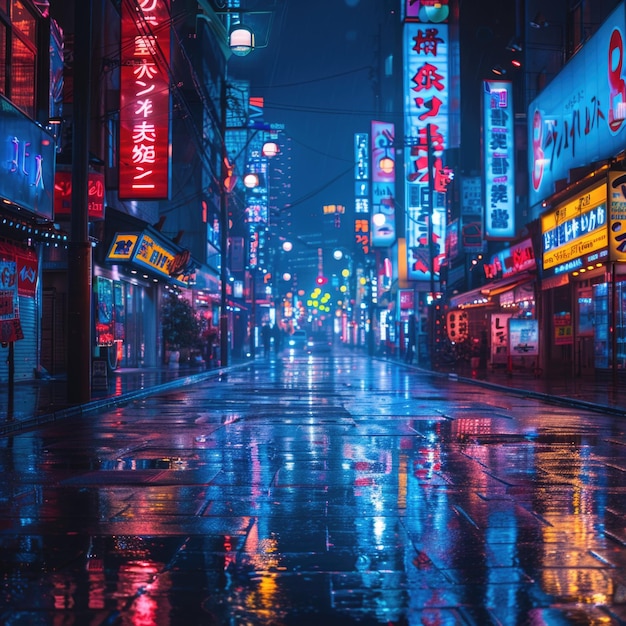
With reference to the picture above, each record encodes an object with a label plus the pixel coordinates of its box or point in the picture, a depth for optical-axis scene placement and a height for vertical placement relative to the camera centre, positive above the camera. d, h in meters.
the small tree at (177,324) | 47.84 +1.16
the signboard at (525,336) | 36.16 +0.43
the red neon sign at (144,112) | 32.84 +8.79
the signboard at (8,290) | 18.38 +1.16
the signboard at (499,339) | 39.72 +0.34
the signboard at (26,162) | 20.50 +4.57
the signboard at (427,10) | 69.56 +27.05
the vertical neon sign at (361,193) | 106.56 +19.90
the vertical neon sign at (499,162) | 40.06 +8.45
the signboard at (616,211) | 26.11 +4.06
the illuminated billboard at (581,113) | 27.77 +8.54
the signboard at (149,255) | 36.69 +4.14
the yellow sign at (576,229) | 27.22 +4.09
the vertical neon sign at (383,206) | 83.00 +13.34
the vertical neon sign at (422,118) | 66.94 +17.37
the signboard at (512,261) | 38.44 +4.10
